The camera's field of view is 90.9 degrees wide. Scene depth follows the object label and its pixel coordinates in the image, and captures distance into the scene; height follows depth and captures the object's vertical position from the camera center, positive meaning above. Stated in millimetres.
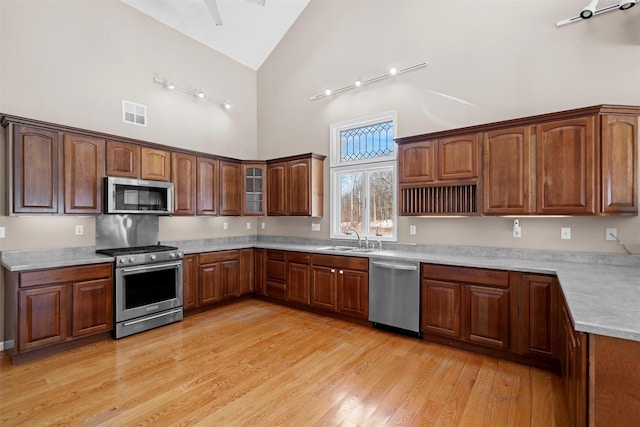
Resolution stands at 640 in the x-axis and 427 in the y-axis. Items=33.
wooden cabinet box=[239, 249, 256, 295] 4953 -902
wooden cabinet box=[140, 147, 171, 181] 4051 +667
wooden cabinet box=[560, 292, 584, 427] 1494 -879
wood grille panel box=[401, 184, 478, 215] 3541 +168
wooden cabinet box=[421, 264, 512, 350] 2979 -912
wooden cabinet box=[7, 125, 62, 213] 3059 +460
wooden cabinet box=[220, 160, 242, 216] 5039 +437
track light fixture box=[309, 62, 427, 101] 4110 +1916
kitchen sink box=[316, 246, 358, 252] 4402 -492
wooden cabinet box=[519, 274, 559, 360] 2703 -899
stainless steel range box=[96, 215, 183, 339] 3527 -699
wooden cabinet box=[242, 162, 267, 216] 5340 +450
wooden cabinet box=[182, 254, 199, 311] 4207 -912
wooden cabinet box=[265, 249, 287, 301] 4750 -923
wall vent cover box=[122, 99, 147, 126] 4211 +1390
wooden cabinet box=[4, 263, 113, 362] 2893 -901
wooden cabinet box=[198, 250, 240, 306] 4438 -908
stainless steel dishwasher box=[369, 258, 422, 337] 3496 -939
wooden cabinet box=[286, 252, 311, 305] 4477 -909
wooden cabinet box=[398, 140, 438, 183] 3660 +632
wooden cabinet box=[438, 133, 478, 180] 3371 +627
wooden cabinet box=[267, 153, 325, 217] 4855 +456
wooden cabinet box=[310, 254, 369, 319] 3922 -917
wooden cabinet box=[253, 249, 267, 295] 5004 -918
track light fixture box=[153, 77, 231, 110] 4583 +1922
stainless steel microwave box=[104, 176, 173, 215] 3646 +228
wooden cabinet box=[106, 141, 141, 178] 3730 +679
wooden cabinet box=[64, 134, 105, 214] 3383 +461
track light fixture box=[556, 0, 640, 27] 2812 +1890
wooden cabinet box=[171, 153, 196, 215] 4398 +458
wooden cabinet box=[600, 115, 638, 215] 2706 +433
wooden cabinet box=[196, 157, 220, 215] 4707 +432
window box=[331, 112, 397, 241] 4422 +554
